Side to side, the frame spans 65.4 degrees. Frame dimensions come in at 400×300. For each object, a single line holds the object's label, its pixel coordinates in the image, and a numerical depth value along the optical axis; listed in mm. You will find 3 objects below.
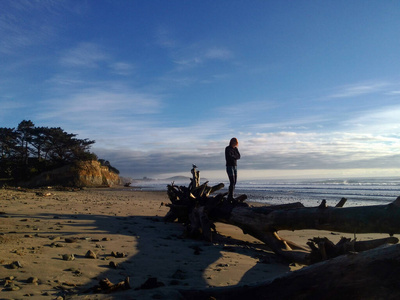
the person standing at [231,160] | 9664
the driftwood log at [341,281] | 2424
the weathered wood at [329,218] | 4570
